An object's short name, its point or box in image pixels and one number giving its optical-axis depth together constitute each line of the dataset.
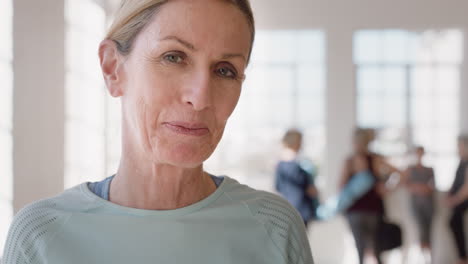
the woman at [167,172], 1.03
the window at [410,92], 7.34
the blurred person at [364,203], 4.77
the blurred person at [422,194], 6.43
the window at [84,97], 5.61
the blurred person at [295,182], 4.75
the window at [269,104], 7.54
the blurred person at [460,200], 5.98
